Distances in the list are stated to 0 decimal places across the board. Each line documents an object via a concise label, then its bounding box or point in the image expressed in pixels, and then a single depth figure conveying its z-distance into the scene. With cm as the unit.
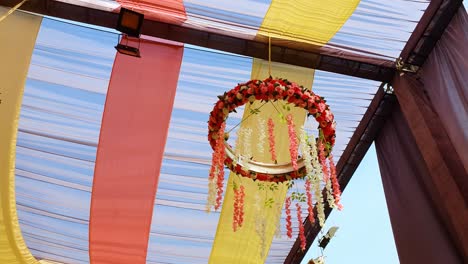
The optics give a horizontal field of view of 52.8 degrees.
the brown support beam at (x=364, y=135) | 377
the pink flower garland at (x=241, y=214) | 324
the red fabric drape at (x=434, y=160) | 291
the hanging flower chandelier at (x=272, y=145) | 288
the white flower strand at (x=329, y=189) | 294
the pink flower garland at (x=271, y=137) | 314
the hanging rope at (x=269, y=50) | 328
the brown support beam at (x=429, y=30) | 312
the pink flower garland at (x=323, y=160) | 308
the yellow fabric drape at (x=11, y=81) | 322
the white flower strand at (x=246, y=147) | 314
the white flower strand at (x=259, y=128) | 370
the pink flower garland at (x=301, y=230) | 320
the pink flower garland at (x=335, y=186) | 294
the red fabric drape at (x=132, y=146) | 345
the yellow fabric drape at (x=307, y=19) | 312
